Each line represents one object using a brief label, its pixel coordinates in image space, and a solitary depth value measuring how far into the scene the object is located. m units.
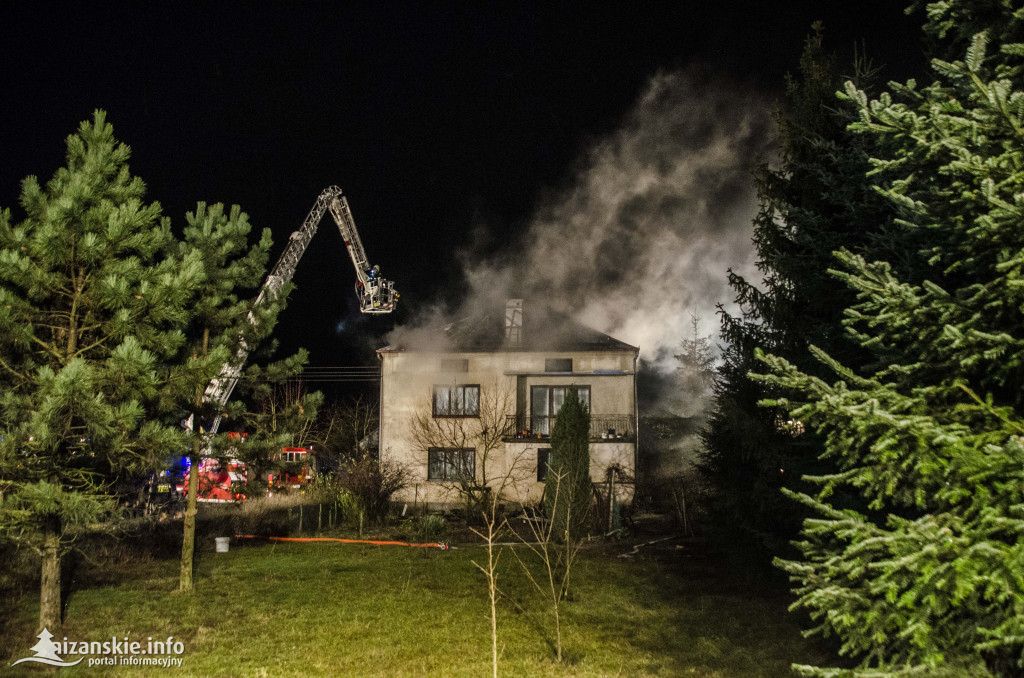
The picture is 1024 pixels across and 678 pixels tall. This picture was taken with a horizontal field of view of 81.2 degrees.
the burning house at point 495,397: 24.62
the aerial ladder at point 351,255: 29.30
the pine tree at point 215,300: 9.96
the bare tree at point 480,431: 24.17
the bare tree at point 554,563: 9.05
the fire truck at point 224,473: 10.20
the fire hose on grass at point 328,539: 15.44
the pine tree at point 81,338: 7.04
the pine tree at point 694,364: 46.22
